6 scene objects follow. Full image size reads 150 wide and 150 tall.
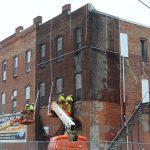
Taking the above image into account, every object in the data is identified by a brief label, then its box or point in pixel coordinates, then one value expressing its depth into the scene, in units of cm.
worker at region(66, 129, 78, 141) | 1738
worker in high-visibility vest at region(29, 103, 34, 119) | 2611
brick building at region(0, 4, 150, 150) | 3241
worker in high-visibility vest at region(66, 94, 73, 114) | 2700
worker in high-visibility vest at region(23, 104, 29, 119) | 2620
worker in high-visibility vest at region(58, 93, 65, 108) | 2637
